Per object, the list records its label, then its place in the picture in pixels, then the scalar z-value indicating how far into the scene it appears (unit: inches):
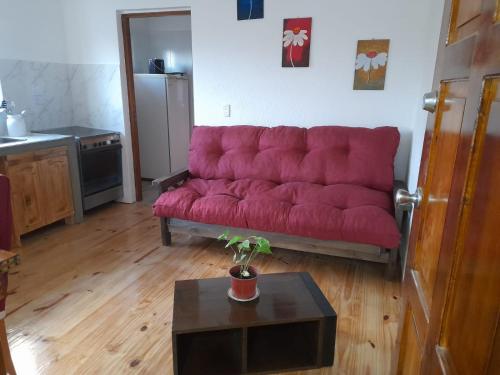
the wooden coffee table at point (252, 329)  58.2
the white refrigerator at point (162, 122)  182.1
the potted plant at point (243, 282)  61.5
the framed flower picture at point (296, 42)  120.6
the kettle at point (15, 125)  122.3
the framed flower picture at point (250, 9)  122.9
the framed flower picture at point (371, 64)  114.9
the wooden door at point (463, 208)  20.2
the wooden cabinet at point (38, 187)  110.8
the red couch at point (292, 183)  94.3
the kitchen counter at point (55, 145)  108.6
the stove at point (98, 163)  136.6
